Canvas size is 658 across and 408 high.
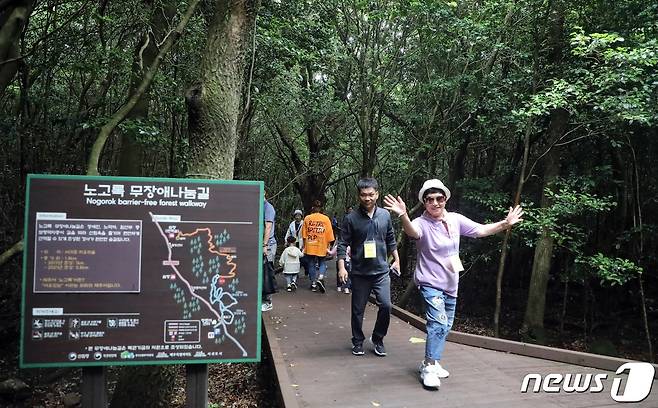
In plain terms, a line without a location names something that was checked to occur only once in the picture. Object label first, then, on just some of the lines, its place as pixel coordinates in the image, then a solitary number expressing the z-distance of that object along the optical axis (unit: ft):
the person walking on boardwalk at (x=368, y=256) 16.47
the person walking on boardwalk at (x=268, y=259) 23.32
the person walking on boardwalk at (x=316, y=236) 30.60
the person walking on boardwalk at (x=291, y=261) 31.09
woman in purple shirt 13.96
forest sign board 9.53
